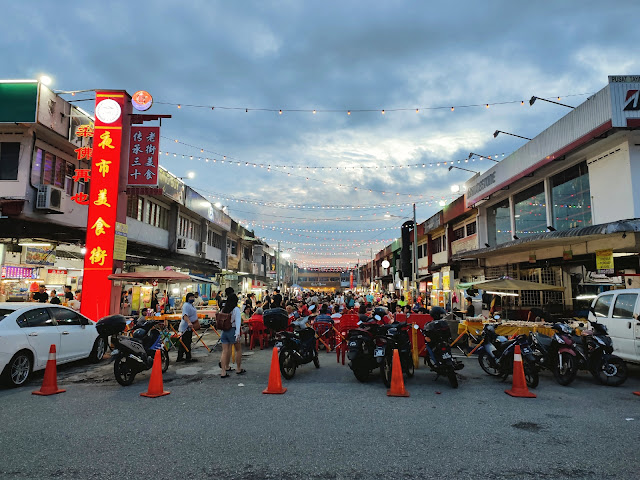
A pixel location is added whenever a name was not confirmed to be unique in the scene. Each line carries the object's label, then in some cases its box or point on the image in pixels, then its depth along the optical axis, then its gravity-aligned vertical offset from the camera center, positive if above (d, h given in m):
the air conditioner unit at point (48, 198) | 13.47 +2.76
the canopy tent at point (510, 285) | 13.80 +0.10
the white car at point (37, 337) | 7.36 -1.13
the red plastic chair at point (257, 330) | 13.52 -1.52
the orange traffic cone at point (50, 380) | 6.97 -1.69
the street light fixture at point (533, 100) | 14.35 +6.65
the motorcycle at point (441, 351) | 7.48 -1.21
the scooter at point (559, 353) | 7.67 -1.26
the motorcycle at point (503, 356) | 7.55 -1.33
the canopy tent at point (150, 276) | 13.12 +0.22
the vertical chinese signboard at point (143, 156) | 15.02 +4.72
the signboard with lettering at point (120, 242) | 14.30 +1.46
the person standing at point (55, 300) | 13.62 -0.62
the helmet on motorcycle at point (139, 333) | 8.37 -1.03
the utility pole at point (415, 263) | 26.07 +1.56
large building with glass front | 11.23 +3.20
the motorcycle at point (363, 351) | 7.91 -1.26
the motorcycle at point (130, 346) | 7.68 -1.24
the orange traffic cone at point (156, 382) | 6.88 -1.67
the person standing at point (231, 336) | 8.55 -1.08
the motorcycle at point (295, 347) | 8.29 -1.31
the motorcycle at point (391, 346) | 7.58 -1.13
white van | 8.13 -0.63
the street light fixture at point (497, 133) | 17.75 +6.79
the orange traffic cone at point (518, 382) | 6.85 -1.59
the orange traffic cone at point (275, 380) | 7.06 -1.66
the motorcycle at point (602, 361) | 7.78 -1.39
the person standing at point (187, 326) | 10.52 -1.10
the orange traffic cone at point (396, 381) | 6.93 -1.62
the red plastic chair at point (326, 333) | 12.41 -1.50
